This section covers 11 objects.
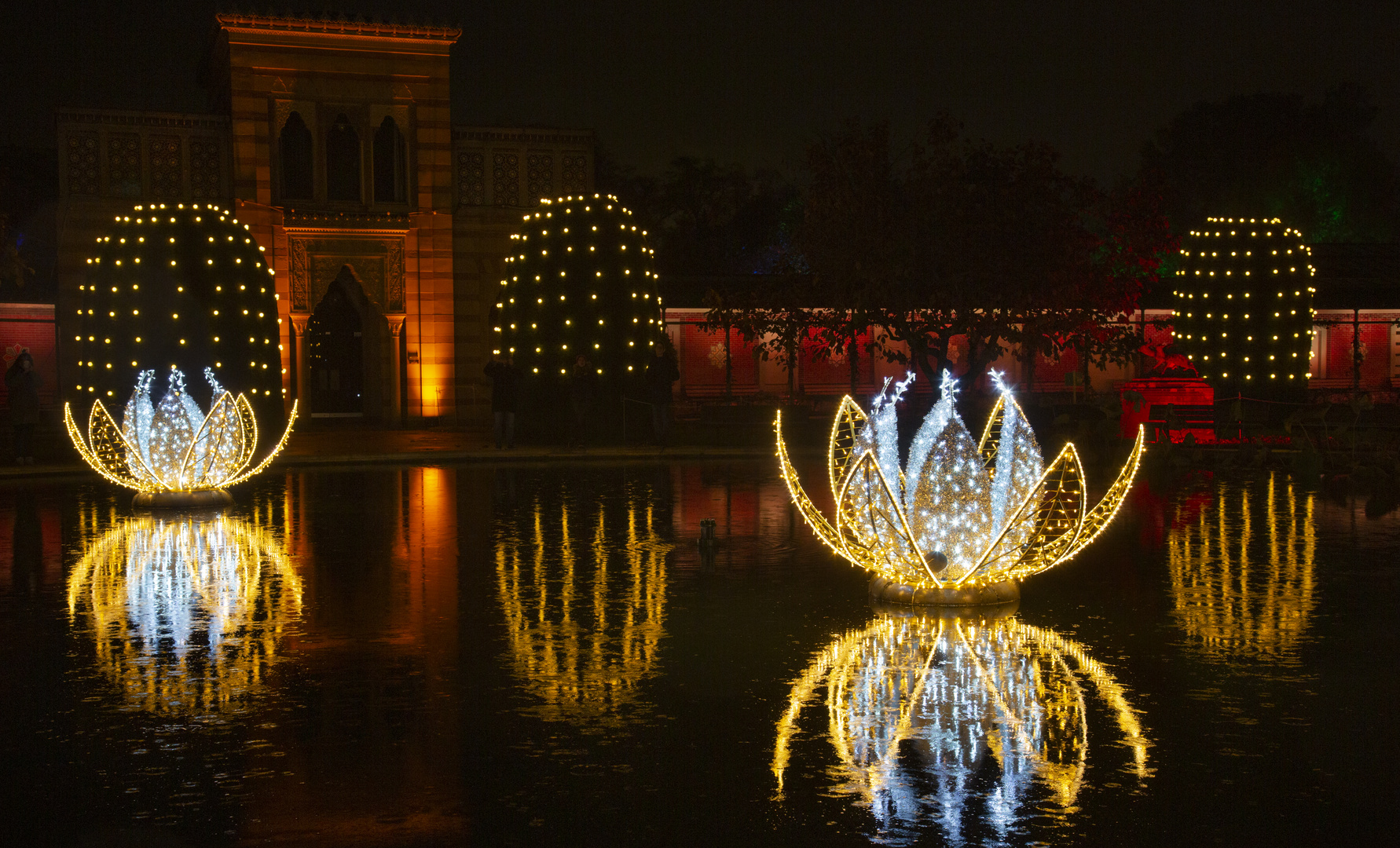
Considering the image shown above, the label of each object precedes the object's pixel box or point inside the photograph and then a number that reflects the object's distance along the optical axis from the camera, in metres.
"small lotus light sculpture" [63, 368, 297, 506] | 15.55
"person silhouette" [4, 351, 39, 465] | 21.41
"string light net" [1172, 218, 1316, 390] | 29.95
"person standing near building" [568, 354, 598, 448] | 23.91
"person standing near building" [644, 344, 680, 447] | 23.94
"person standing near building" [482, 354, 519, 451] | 23.95
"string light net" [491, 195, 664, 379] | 24.88
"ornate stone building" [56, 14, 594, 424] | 28.25
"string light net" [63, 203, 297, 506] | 23.70
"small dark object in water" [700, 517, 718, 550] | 11.29
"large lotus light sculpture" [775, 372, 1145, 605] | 8.94
